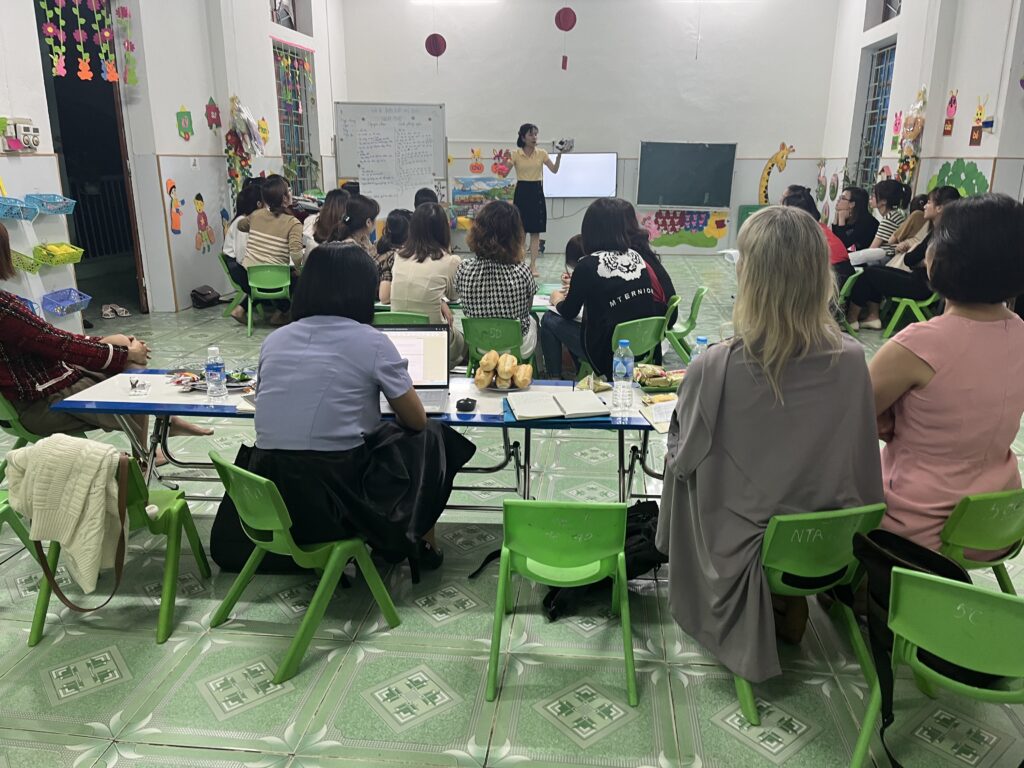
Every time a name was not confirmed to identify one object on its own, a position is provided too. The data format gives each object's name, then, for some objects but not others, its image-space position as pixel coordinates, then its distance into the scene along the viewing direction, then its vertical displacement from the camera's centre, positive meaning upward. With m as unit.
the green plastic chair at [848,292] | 6.43 -1.06
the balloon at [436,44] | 10.89 +1.68
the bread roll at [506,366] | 3.08 -0.77
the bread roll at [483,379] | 3.09 -0.82
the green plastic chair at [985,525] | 2.04 -0.94
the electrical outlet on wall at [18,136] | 5.19 +0.21
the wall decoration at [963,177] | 6.97 -0.10
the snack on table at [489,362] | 3.12 -0.77
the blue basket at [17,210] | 5.09 -0.28
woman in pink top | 2.05 -0.55
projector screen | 11.30 -0.13
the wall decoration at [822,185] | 10.95 -0.25
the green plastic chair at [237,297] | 7.03 -1.18
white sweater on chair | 2.24 -0.92
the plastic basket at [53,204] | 5.37 -0.25
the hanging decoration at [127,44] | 6.62 +1.03
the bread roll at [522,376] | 3.08 -0.81
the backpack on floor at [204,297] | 7.61 -1.25
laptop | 3.05 -0.72
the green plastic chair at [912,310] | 6.34 -1.17
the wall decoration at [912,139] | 7.86 +0.28
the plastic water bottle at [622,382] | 2.86 -0.83
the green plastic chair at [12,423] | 3.02 -1.00
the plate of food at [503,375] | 3.08 -0.81
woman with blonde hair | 1.97 -0.67
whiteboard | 8.59 +0.29
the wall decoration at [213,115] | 7.78 +0.51
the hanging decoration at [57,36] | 5.67 +0.95
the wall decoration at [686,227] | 11.45 -0.87
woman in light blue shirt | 2.38 -0.77
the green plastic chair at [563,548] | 2.13 -1.06
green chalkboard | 11.18 -0.09
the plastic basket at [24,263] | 5.21 -0.64
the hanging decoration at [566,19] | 10.69 +1.99
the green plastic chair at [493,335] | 4.01 -0.86
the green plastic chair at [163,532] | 2.43 -1.18
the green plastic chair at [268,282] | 6.40 -0.94
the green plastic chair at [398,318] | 4.04 -0.77
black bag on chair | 1.92 -0.99
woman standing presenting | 8.95 -0.19
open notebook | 2.76 -0.85
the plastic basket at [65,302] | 5.55 -0.96
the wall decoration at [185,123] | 7.35 +0.40
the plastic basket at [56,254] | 5.39 -0.60
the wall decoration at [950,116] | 7.53 +0.48
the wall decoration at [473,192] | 11.41 -0.36
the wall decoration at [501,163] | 11.34 +0.05
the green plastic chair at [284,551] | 2.25 -1.17
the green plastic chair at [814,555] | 2.00 -1.01
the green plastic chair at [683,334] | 4.91 -1.06
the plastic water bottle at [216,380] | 3.00 -0.81
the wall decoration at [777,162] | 11.18 +0.07
